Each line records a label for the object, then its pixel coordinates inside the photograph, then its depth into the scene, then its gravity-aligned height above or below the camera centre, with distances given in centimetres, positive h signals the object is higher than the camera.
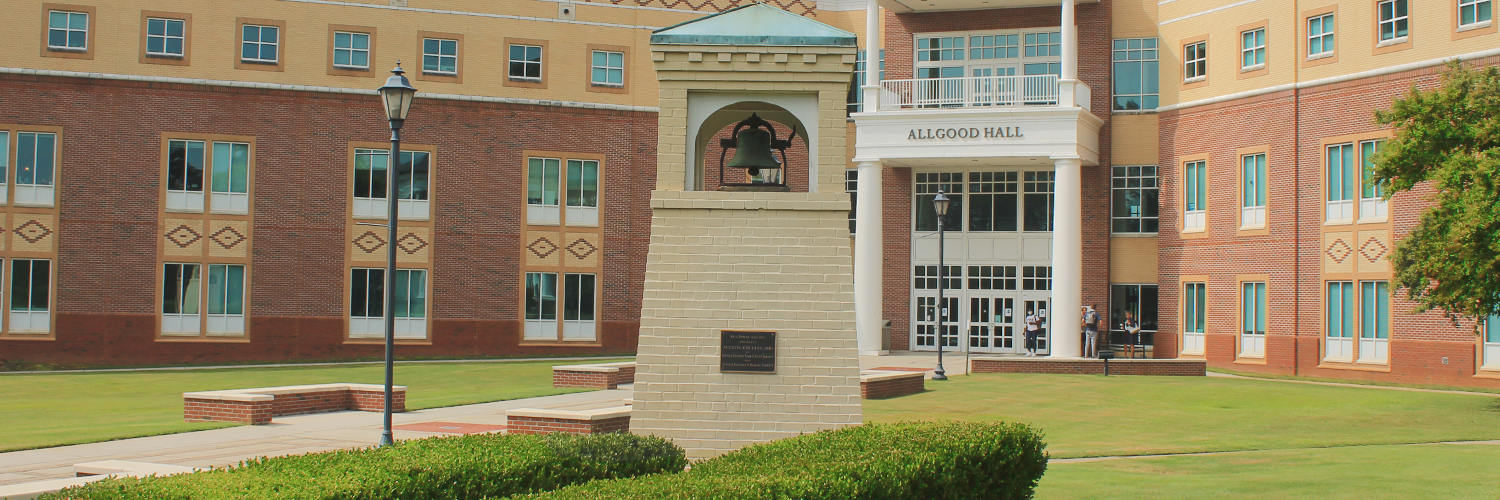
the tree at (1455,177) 1752 +200
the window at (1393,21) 2759 +665
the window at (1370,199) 2795 +249
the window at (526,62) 3434 +654
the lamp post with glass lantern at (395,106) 1352 +205
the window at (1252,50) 3100 +665
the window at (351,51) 3294 +650
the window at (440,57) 3369 +652
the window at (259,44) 3225 +651
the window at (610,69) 3497 +651
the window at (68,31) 3091 +646
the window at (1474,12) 2586 +647
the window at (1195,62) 3269 +663
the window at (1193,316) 3275 -46
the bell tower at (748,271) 1072 +18
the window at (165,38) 3158 +648
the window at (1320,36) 2923 +662
